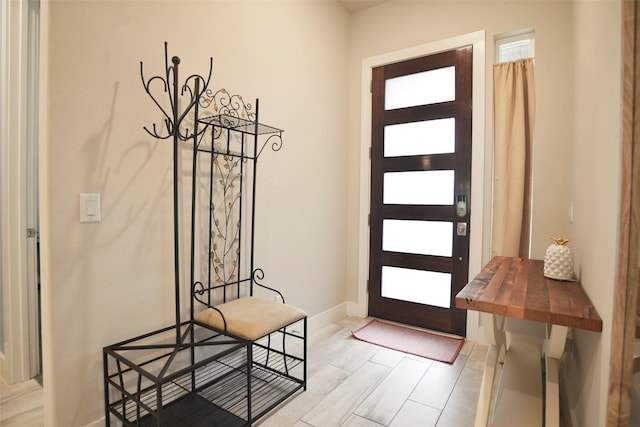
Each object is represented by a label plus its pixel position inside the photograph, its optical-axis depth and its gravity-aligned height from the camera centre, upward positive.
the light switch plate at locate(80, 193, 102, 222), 1.47 -0.03
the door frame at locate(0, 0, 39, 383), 1.97 +0.11
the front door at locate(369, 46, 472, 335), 2.84 +0.18
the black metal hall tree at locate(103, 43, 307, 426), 1.61 -0.62
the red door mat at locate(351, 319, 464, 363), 2.56 -1.15
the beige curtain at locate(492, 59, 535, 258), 2.56 +0.44
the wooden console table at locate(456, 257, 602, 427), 1.22 -0.38
